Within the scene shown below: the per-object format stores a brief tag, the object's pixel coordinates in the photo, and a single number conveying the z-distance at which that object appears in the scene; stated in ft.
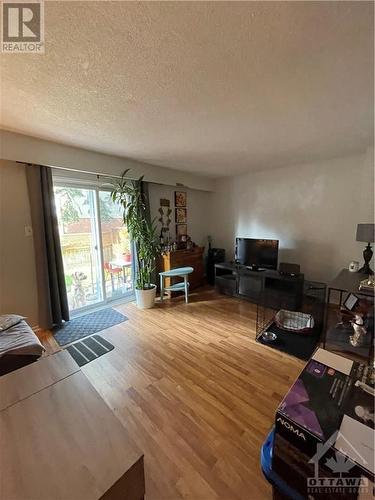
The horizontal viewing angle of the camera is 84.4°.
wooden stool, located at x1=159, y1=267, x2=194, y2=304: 10.95
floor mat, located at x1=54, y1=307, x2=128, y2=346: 8.20
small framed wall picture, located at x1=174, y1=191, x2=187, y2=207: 13.85
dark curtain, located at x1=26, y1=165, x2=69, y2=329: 8.09
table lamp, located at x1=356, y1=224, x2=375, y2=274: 7.58
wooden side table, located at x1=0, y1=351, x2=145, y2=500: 1.81
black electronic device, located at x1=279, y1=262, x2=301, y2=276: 10.10
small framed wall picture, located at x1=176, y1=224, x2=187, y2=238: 14.10
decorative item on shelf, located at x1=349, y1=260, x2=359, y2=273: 8.71
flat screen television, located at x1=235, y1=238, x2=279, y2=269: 10.98
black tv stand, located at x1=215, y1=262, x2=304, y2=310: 9.82
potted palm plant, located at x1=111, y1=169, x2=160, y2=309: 10.19
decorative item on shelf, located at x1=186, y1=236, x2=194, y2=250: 13.53
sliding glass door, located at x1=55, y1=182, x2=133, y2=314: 9.67
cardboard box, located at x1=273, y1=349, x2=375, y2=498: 2.26
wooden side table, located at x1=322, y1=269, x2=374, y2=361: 6.42
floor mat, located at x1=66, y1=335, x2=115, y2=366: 6.93
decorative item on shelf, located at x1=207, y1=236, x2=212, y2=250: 15.82
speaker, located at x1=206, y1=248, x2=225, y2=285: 14.24
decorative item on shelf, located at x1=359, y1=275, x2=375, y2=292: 6.44
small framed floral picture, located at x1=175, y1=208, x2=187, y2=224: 14.05
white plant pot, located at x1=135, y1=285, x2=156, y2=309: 10.55
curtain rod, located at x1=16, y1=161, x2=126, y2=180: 7.83
